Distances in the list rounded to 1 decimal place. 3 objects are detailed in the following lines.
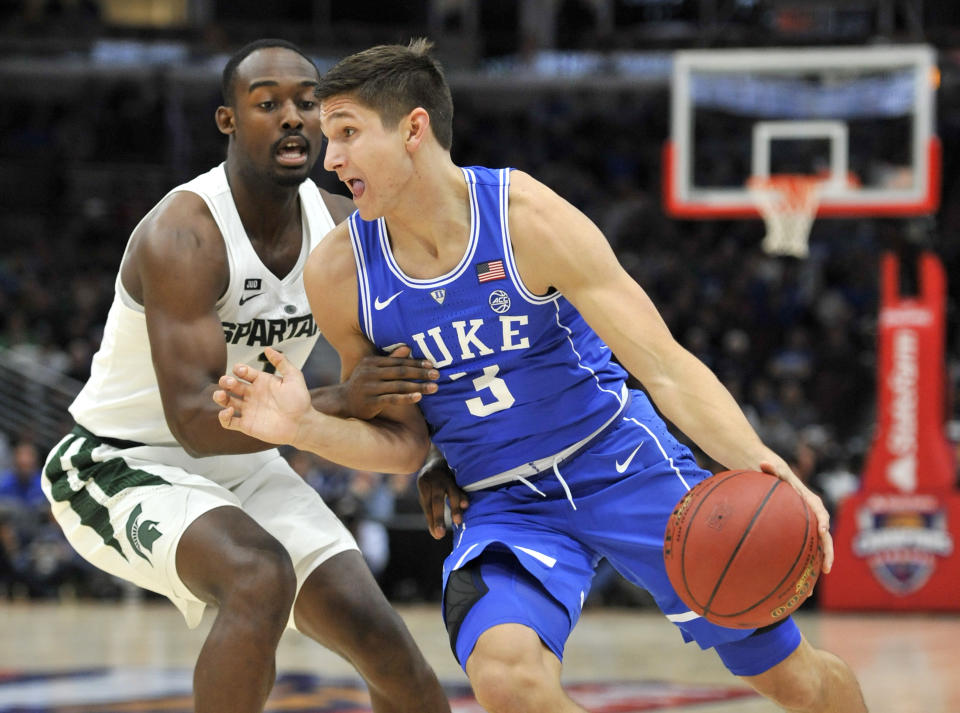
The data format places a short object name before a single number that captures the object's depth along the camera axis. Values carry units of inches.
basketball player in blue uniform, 259.6
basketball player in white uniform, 274.1
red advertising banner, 847.7
